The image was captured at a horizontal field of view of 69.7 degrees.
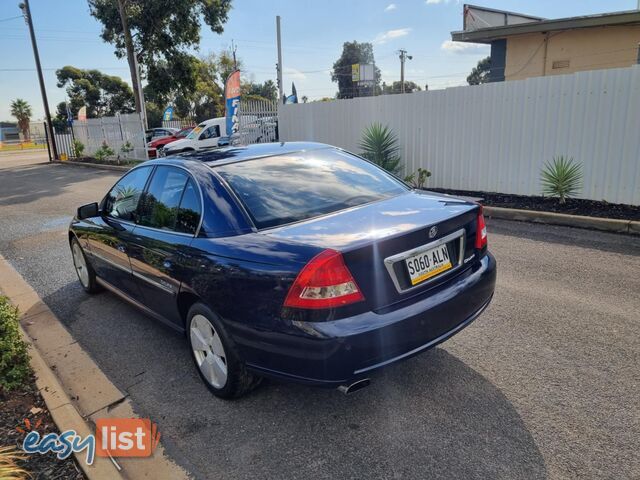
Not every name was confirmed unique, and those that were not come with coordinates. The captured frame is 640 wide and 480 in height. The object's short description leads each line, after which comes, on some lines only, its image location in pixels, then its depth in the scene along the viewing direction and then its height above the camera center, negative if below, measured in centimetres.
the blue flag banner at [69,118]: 2678 +92
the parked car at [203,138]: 2098 -45
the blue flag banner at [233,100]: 1706 +93
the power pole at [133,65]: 2228 +320
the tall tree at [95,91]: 4734 +419
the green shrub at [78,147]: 2514 -71
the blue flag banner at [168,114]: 3594 +117
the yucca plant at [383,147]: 1018 -62
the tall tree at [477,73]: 7041 +647
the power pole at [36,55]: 2584 +442
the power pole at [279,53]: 2611 +389
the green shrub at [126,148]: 2175 -76
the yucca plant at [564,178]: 754 -109
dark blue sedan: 241 -81
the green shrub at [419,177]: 927 -125
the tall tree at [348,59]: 7525 +995
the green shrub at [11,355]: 320 -153
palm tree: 6381 +308
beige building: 1417 +215
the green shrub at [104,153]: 2269 -98
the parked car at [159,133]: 2728 -17
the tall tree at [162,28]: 2231 +503
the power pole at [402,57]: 6481 +838
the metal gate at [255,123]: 1746 +6
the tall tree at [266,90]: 6588 +492
